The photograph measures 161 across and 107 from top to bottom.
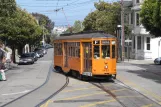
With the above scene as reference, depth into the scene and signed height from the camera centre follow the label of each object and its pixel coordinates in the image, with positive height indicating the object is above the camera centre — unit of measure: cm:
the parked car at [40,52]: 8054 -121
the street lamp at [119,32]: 5986 +200
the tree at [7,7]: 3188 +315
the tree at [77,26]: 14125 +754
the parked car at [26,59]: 5197 -165
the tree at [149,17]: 3082 +223
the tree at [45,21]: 15248 +983
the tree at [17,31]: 3981 +175
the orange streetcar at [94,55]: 2423 -56
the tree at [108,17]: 6169 +440
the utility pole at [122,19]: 5212 +338
